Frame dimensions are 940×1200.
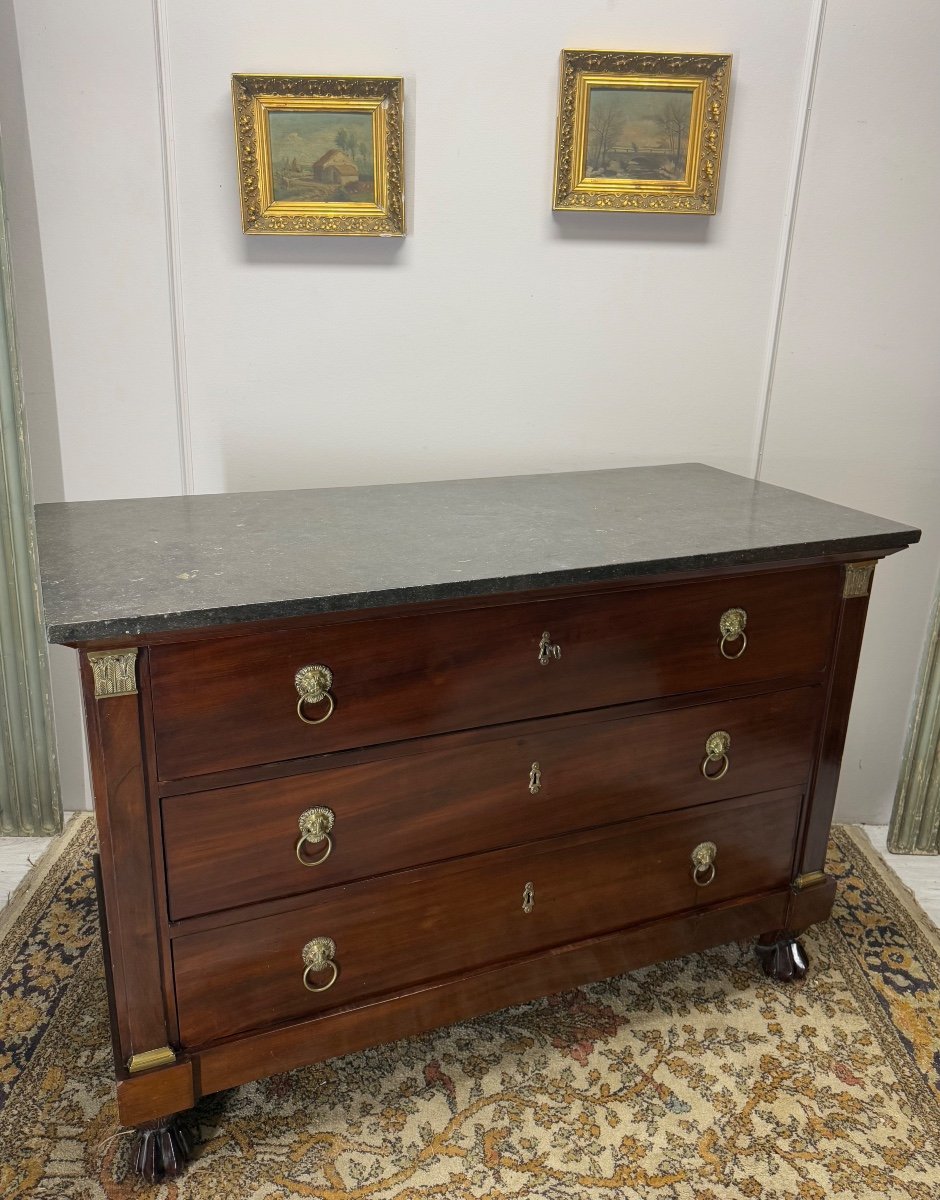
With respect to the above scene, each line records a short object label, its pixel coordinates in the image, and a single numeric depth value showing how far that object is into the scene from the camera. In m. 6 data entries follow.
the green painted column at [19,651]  2.30
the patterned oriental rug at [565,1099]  1.74
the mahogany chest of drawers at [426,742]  1.53
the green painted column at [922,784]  2.79
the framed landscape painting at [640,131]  2.23
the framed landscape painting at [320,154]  2.12
